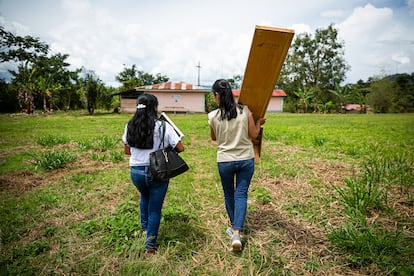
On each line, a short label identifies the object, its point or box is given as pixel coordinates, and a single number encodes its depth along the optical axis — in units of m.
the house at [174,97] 28.67
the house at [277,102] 37.81
